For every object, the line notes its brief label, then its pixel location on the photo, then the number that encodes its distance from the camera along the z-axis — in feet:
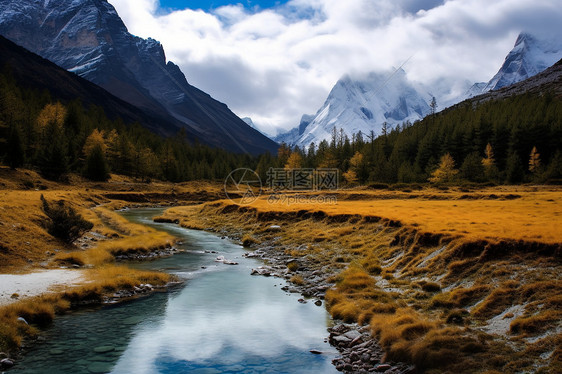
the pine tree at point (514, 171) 298.56
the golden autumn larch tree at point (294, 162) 473.67
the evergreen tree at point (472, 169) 323.78
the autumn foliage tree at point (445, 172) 328.29
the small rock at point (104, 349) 48.34
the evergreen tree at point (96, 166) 306.76
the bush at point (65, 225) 103.50
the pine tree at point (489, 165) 320.09
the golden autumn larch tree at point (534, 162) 304.79
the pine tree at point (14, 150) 226.38
